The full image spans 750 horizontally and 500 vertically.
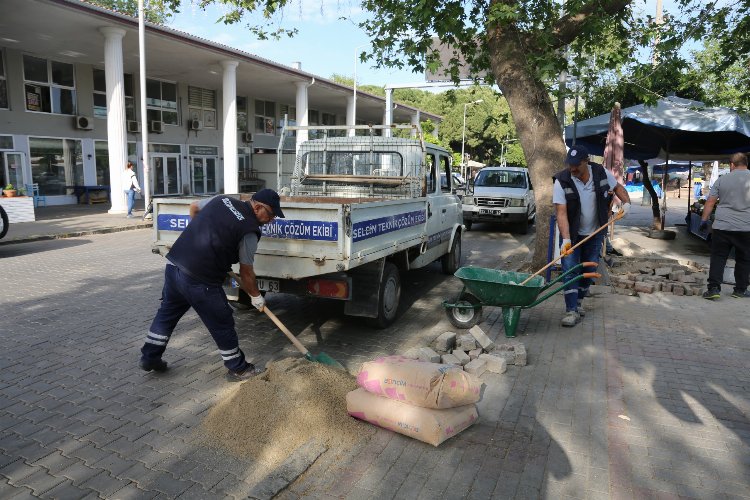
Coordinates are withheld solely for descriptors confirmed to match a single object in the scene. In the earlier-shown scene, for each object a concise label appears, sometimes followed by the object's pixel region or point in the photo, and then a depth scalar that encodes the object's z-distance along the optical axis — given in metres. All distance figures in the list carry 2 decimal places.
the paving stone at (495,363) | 4.74
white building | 17.42
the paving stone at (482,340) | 5.09
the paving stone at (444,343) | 5.16
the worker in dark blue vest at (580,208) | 5.97
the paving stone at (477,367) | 4.67
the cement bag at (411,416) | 3.47
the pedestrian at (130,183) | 17.50
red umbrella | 9.60
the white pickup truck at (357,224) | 4.94
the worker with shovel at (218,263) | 4.11
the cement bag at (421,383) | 3.50
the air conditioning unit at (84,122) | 21.52
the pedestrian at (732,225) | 7.22
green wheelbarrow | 5.36
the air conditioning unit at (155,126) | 24.65
